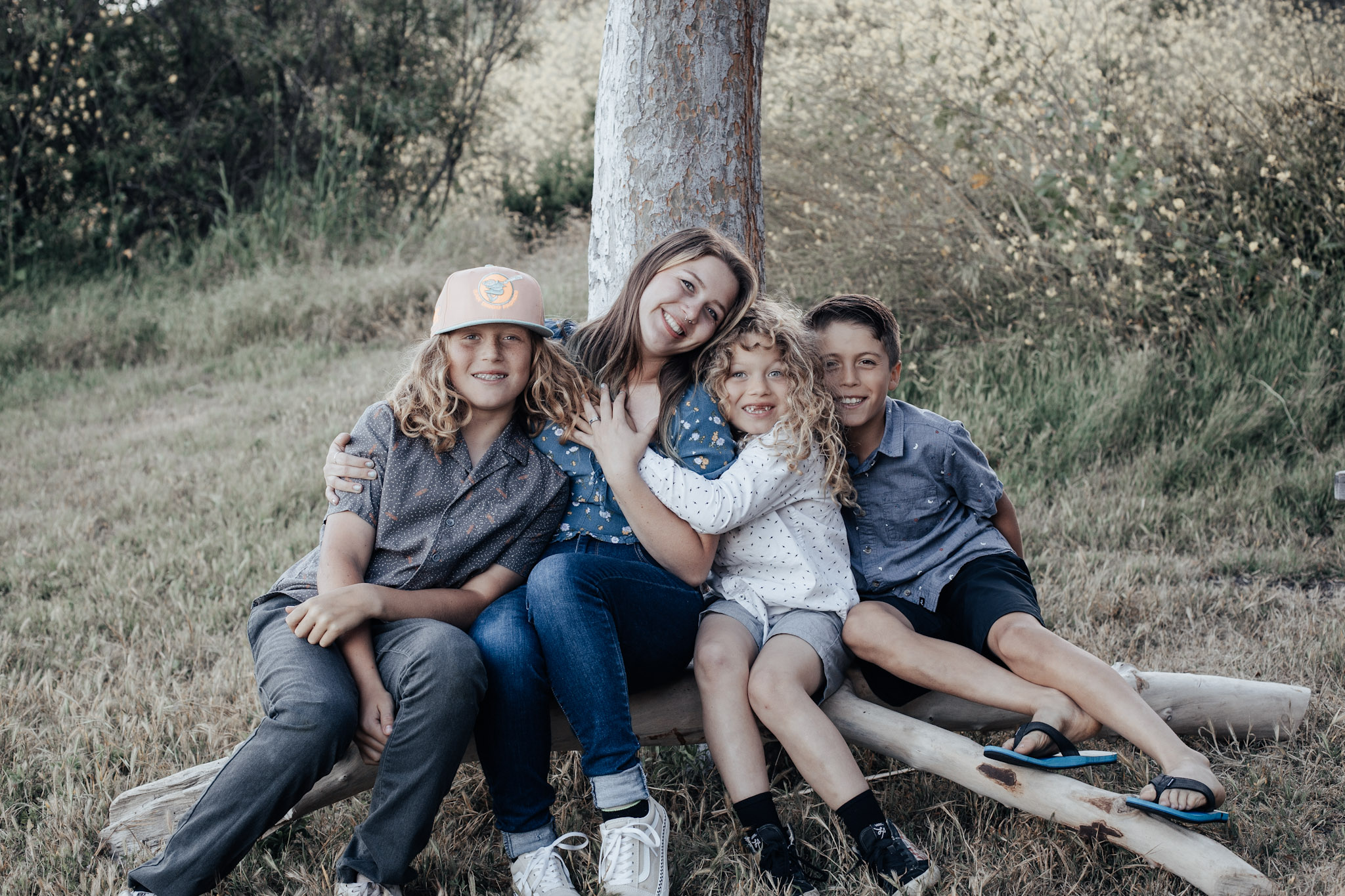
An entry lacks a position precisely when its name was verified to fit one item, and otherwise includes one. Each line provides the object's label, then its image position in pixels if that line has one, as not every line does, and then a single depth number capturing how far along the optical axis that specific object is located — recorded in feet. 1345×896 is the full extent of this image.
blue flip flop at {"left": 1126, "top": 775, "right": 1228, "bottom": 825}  6.36
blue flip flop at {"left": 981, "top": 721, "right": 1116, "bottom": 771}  6.65
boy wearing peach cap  6.53
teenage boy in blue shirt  7.64
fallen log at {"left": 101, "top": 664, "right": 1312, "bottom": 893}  7.08
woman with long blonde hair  6.97
